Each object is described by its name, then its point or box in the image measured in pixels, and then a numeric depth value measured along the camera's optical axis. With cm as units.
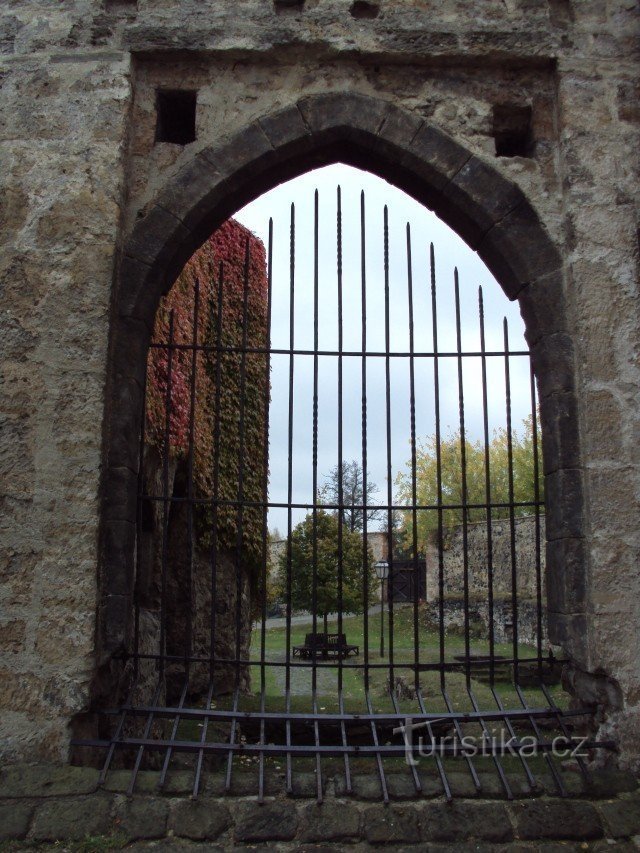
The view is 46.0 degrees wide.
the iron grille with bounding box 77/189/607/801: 317
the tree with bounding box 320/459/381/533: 1900
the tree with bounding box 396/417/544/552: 2703
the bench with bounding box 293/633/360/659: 989
